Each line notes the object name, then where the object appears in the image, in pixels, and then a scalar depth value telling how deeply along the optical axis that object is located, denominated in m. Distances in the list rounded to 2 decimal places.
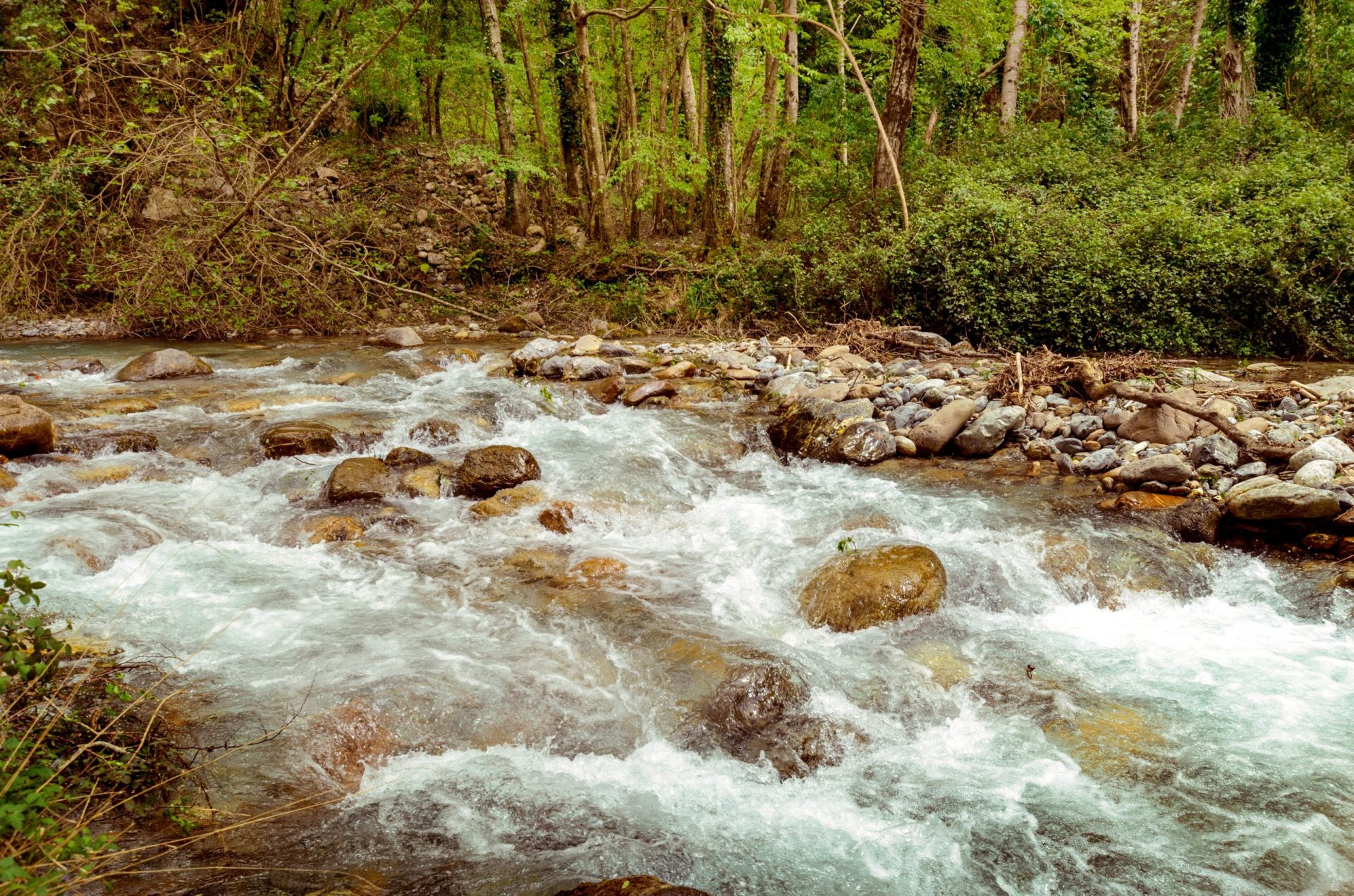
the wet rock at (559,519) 6.41
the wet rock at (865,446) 7.77
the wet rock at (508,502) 6.57
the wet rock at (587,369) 10.27
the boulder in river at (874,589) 5.07
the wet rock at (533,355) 10.50
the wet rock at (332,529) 6.09
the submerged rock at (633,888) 2.68
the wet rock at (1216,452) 6.44
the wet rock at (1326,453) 5.95
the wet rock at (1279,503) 5.51
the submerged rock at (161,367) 9.57
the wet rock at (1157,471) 6.36
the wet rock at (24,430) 6.74
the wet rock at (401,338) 12.38
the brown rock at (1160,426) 7.05
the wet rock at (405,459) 7.34
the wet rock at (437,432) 8.05
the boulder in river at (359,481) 6.64
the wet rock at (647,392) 9.56
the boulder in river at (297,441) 7.45
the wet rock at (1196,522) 5.89
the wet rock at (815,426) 8.02
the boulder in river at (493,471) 6.93
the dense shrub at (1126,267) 9.53
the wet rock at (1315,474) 5.75
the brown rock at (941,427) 7.73
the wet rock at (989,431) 7.58
